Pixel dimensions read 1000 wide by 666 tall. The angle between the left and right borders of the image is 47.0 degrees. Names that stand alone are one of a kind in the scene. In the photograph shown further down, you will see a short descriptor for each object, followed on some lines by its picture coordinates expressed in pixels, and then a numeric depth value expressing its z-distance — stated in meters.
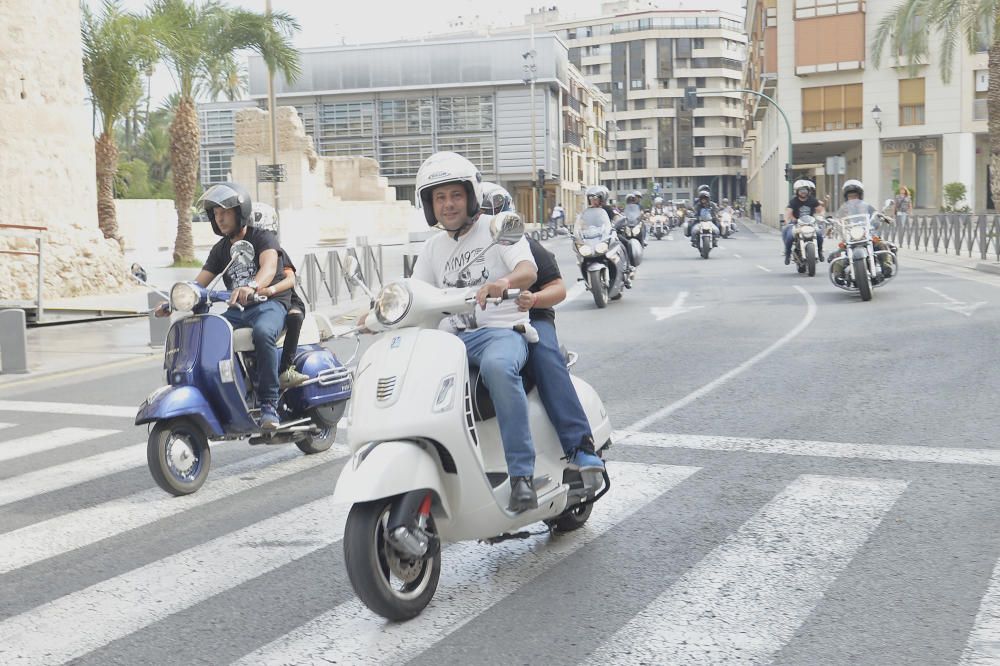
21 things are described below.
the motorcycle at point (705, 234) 28.67
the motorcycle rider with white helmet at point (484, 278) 4.19
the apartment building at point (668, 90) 137.00
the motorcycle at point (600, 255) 16.56
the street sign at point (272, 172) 26.92
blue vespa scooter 5.97
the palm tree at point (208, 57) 31.06
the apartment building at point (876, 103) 54.72
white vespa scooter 3.76
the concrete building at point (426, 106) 77.56
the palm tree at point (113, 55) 25.45
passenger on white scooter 4.57
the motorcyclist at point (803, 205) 21.16
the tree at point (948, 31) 24.06
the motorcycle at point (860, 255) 15.98
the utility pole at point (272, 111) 31.03
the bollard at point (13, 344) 11.47
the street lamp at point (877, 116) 54.31
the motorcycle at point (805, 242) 21.02
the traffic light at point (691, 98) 47.03
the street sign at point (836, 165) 45.00
